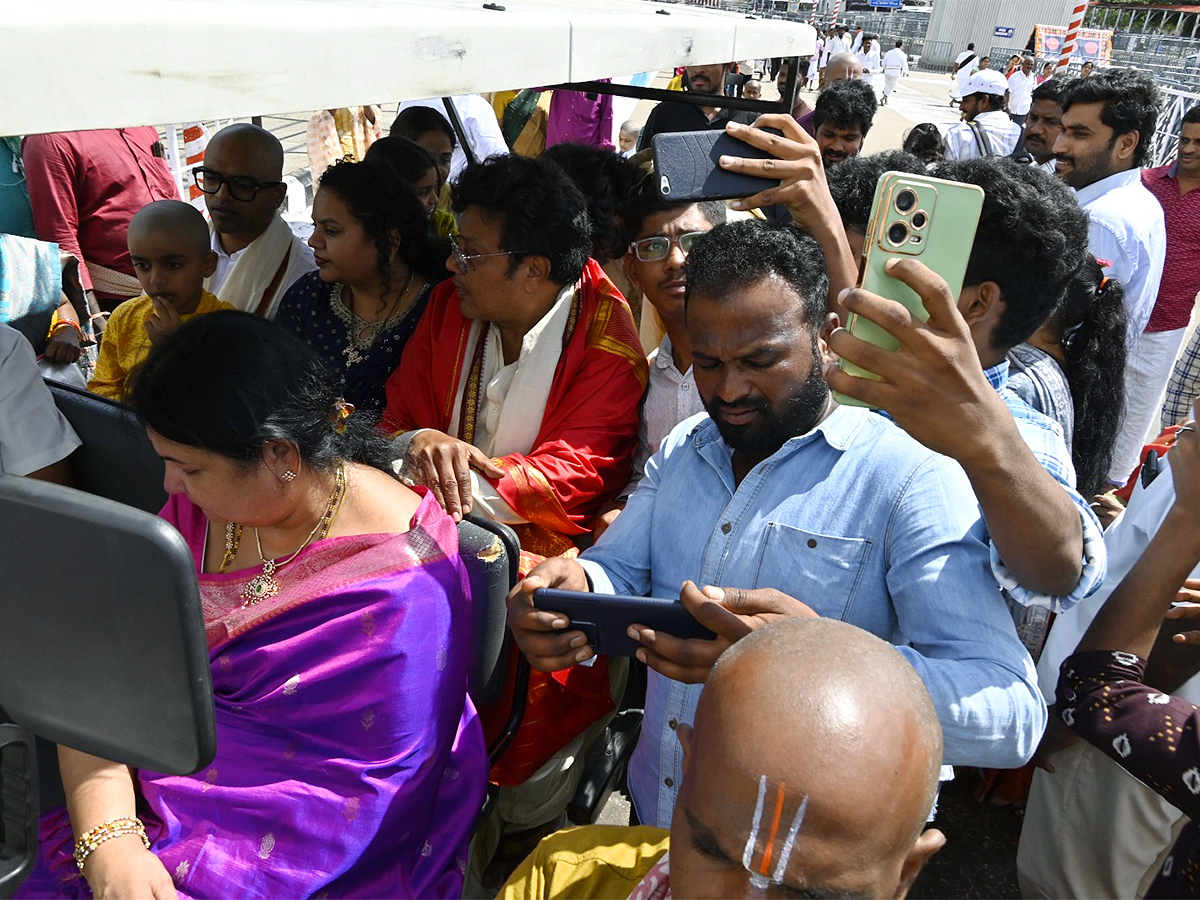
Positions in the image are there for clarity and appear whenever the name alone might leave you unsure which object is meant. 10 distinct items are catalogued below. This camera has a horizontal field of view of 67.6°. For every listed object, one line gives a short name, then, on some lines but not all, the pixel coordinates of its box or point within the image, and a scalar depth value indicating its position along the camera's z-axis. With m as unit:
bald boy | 2.91
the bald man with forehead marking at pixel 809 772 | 0.92
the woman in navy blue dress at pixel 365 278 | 2.77
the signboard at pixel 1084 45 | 21.73
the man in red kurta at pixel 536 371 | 2.34
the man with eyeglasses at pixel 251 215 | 3.20
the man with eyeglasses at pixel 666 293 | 2.48
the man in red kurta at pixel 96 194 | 3.76
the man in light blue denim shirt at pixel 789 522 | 1.30
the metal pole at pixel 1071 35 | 12.80
